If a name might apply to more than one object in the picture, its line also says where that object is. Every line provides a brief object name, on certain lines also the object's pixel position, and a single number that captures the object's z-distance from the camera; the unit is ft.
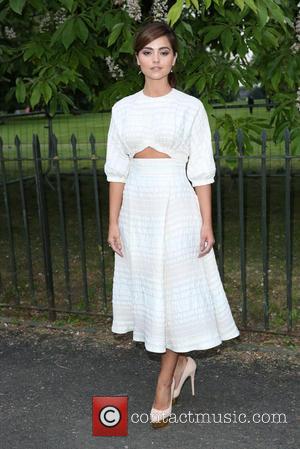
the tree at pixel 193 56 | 15.05
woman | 10.74
